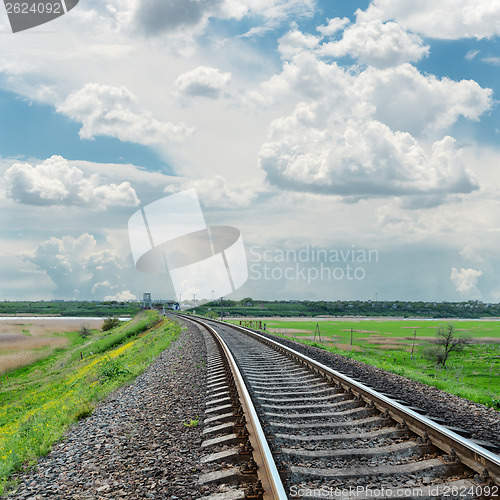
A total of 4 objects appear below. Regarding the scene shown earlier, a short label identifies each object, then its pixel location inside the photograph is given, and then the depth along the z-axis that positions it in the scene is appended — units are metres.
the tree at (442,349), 37.52
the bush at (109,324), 70.01
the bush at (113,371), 14.27
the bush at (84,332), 67.62
